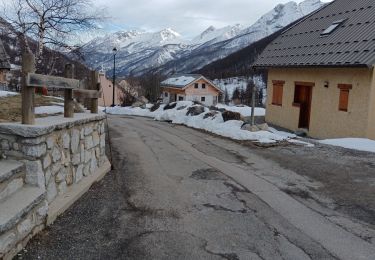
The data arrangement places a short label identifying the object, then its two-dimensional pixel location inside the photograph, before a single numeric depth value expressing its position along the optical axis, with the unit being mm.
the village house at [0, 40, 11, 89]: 20000
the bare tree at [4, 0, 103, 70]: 22219
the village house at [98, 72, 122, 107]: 70519
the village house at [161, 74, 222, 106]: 58938
